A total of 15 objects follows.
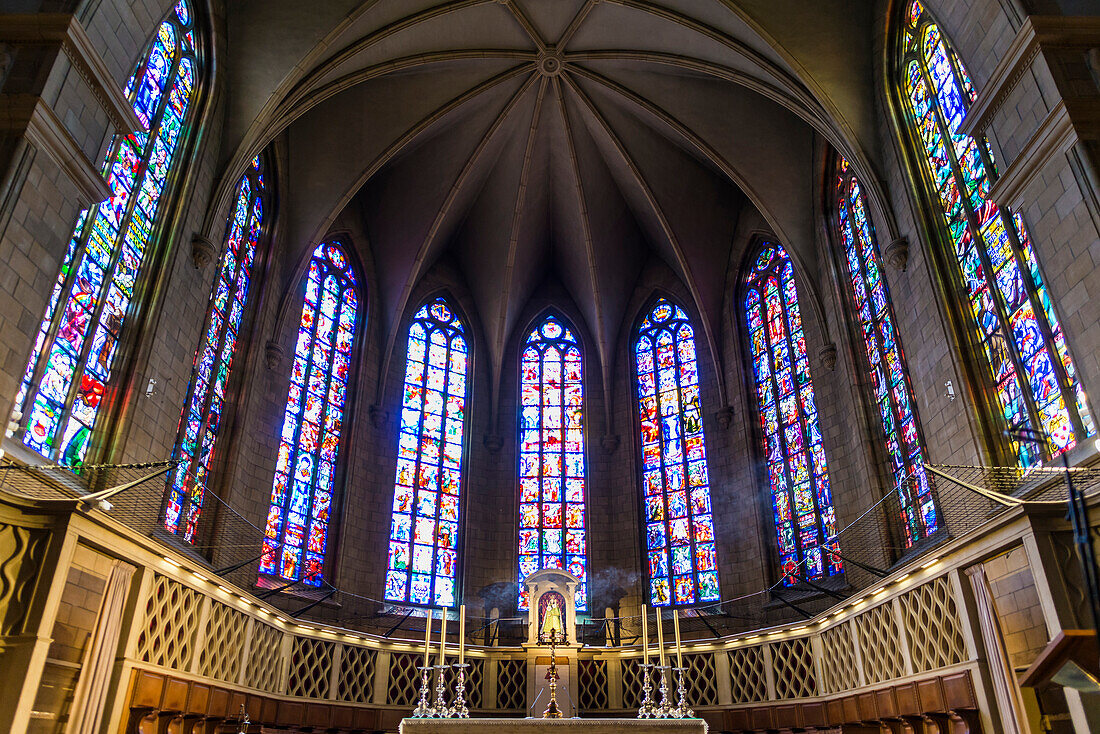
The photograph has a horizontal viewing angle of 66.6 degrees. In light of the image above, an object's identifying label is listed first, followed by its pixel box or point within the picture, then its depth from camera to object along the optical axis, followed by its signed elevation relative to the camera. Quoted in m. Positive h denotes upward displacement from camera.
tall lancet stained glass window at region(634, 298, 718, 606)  19.33 +7.15
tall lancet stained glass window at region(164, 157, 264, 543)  14.27 +7.05
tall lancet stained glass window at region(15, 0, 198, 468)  10.38 +6.49
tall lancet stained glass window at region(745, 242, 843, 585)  17.41 +7.31
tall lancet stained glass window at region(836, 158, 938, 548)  14.35 +7.07
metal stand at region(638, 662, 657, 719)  10.76 +0.94
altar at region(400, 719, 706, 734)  9.14 +0.62
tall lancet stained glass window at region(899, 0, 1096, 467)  10.58 +6.64
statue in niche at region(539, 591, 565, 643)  16.38 +3.05
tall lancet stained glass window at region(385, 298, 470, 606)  19.25 +7.15
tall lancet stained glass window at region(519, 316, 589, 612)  20.27 +7.67
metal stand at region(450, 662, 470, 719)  10.16 +0.95
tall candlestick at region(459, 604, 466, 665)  10.28 +1.64
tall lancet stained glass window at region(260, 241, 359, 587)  17.25 +7.24
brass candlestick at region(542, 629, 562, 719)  11.00 +1.04
